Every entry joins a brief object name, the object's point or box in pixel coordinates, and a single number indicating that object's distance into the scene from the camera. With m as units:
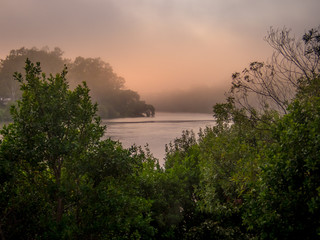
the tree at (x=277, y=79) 14.18
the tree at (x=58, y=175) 8.69
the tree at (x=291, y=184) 7.36
